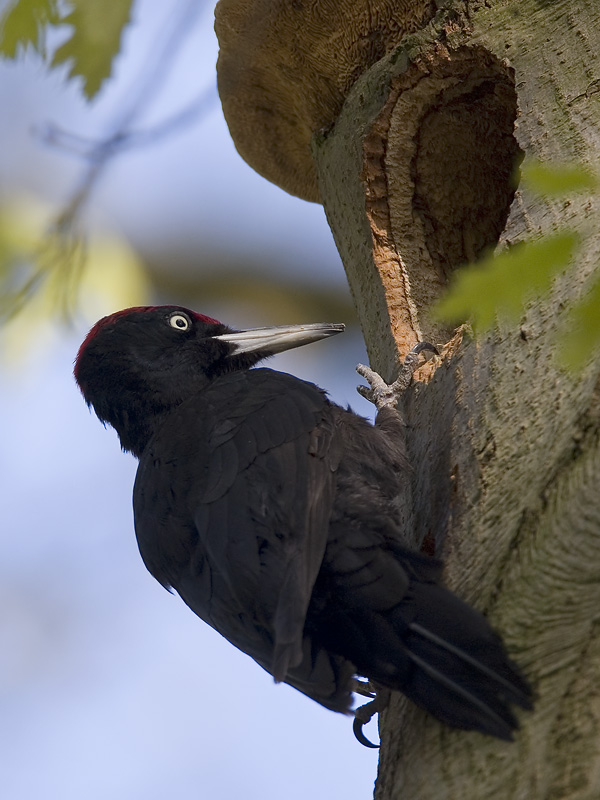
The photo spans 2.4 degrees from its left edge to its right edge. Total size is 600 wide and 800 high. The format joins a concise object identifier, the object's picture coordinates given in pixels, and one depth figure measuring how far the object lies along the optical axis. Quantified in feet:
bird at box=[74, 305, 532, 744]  20.05
